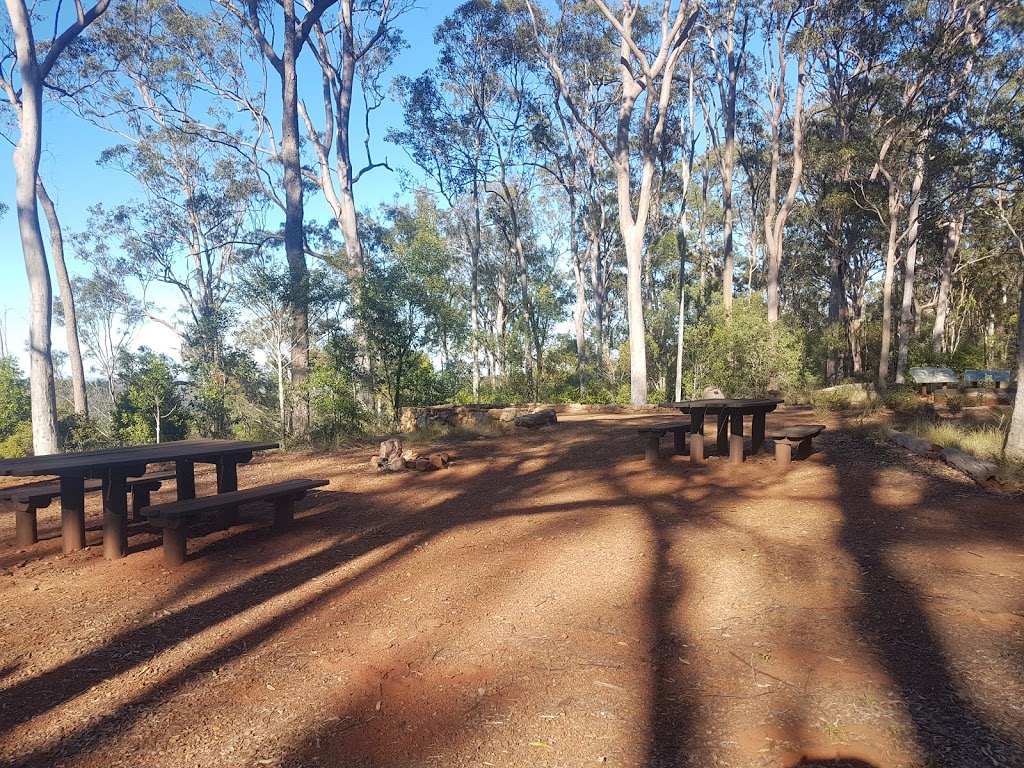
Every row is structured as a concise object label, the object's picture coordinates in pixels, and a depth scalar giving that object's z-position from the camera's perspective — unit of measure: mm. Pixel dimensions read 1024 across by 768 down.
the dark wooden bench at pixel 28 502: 4623
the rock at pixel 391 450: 7660
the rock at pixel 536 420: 10695
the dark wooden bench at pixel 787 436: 6219
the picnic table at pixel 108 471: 4020
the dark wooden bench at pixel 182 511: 4105
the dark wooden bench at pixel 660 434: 6919
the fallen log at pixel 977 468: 5168
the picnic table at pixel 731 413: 6586
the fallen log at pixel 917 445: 6391
